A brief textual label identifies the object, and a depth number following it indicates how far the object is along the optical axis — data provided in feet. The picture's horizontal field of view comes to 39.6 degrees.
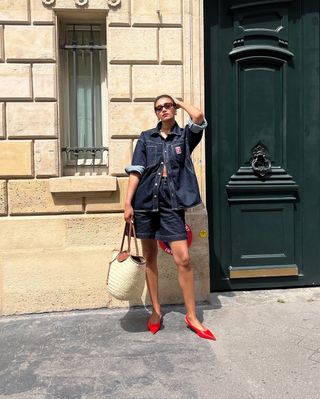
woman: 12.37
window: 15.23
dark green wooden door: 15.75
